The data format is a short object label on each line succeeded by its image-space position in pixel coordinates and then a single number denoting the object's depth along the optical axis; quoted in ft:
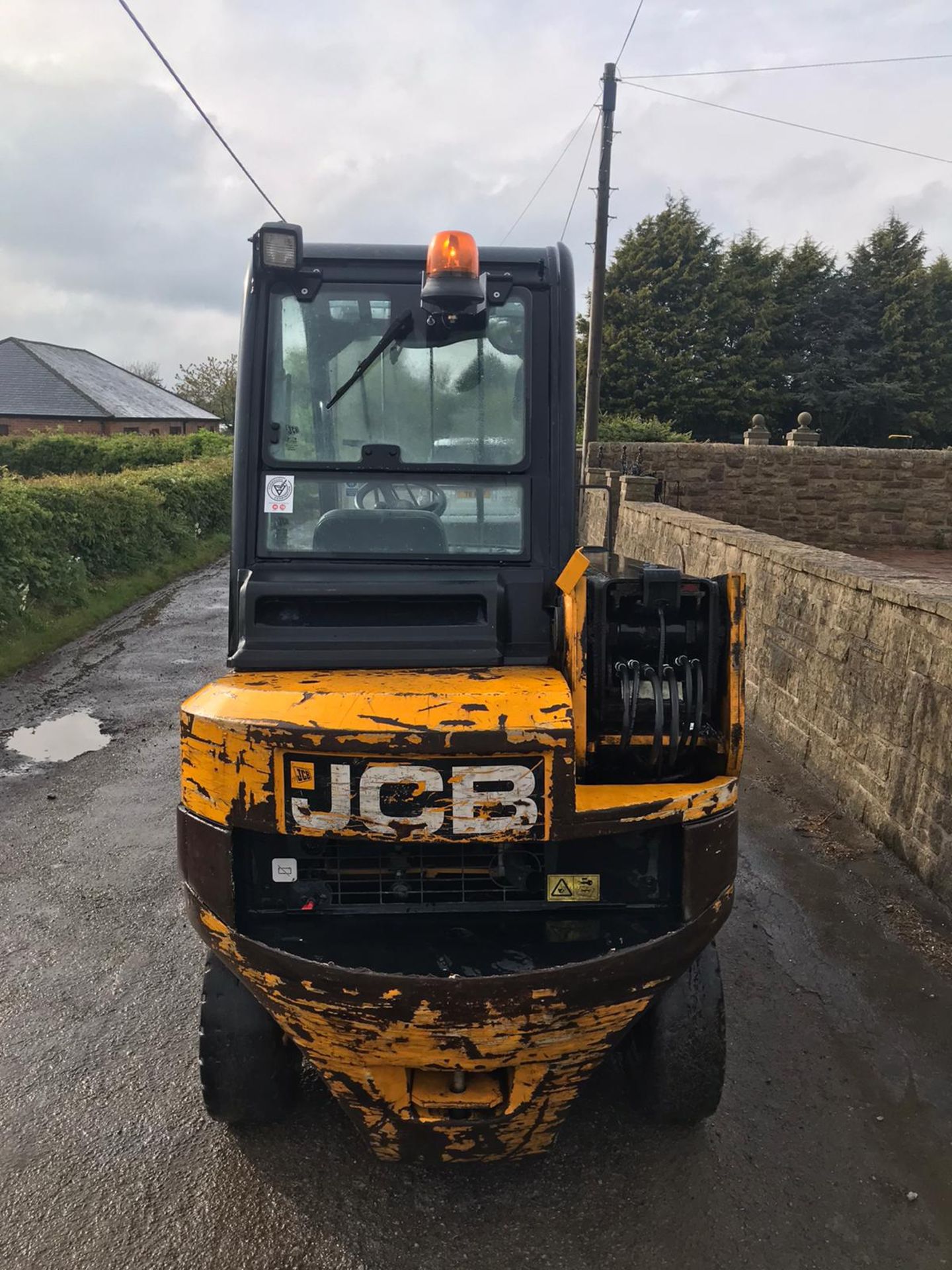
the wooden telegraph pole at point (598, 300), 54.44
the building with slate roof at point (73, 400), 143.23
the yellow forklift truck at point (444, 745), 7.66
